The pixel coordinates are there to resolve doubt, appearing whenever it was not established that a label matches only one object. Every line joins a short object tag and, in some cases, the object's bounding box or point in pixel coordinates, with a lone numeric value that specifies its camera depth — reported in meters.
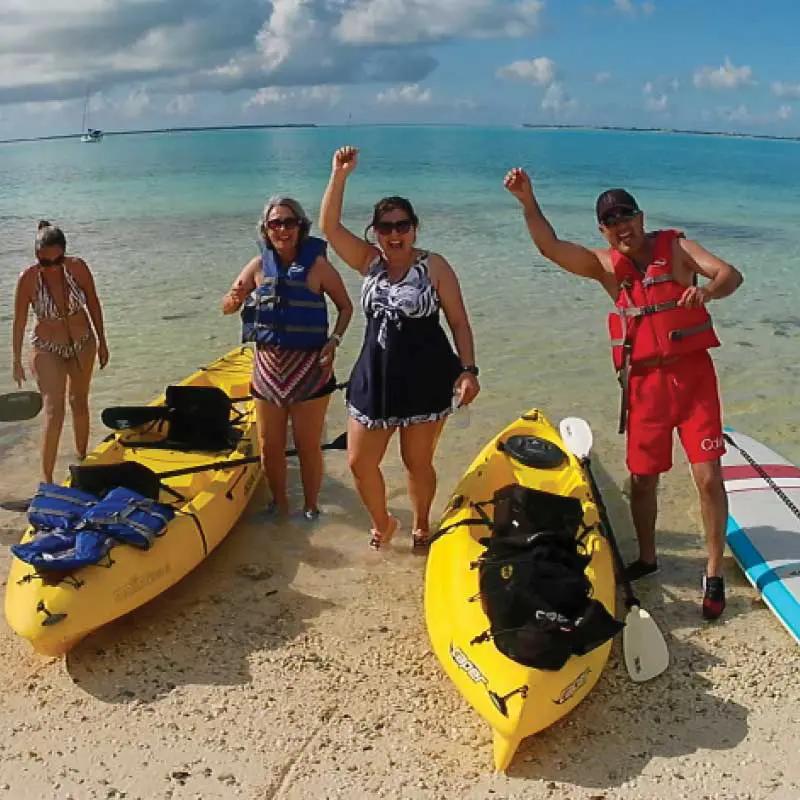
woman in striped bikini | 5.20
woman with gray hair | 4.63
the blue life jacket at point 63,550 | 3.71
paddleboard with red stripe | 4.21
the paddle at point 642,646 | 3.69
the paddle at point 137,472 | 4.45
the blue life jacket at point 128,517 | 3.97
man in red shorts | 3.89
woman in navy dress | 4.09
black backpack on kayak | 3.27
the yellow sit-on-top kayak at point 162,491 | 3.66
